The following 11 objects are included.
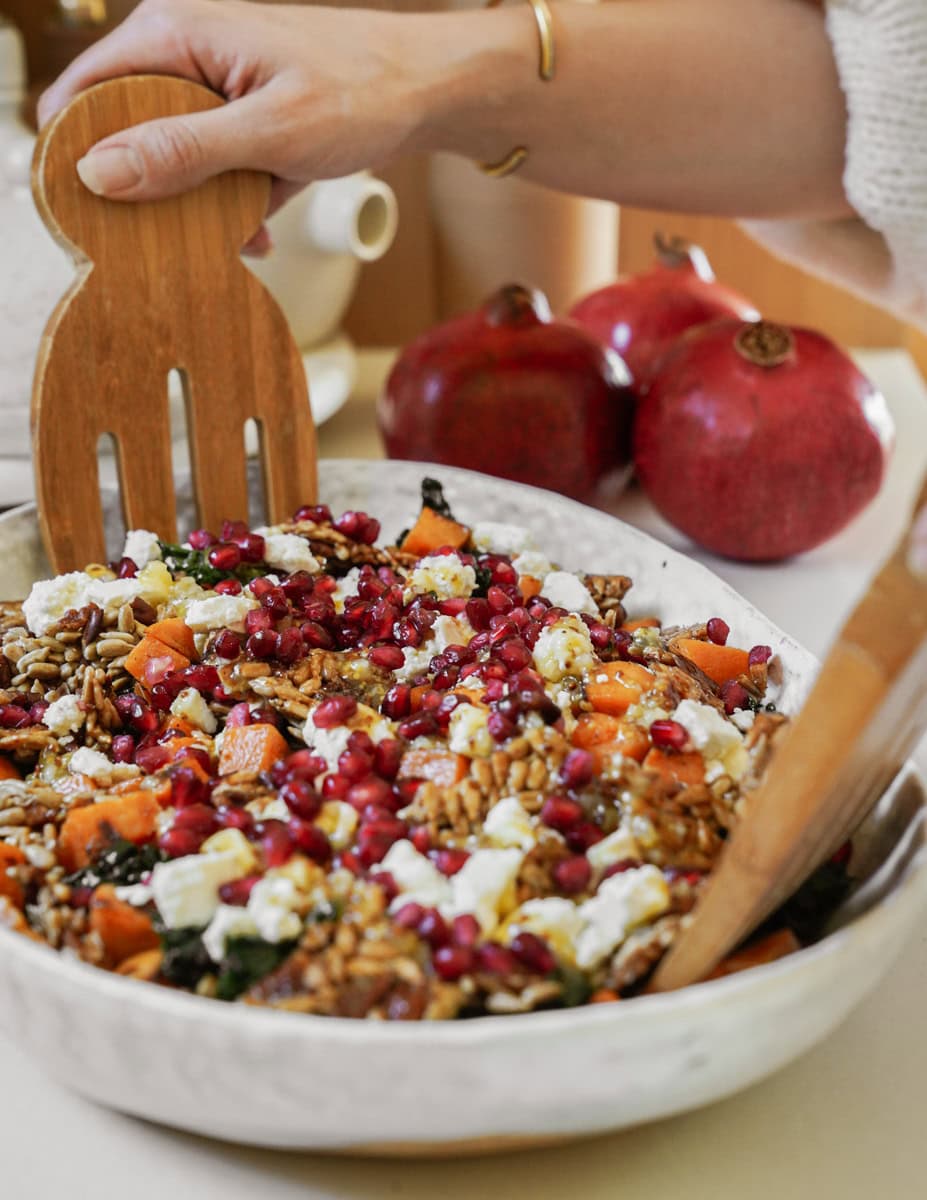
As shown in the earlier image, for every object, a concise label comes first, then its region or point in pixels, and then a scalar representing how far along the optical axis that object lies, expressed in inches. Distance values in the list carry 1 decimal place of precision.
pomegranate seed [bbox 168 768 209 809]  19.2
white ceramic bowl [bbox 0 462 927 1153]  16.2
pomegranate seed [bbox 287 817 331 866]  18.4
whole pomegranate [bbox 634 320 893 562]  27.2
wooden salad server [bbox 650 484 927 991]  16.7
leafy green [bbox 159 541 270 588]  22.8
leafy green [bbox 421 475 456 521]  24.7
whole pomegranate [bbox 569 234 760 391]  31.6
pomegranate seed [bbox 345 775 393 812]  18.7
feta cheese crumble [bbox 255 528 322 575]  22.9
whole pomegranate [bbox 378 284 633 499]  28.3
